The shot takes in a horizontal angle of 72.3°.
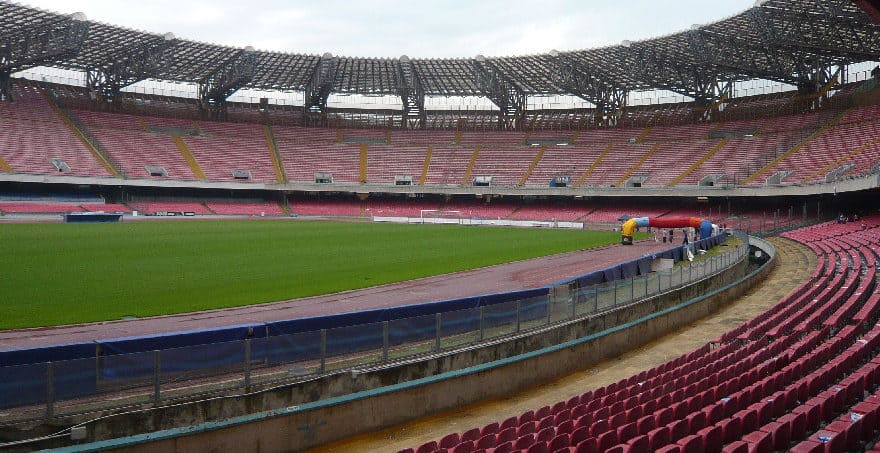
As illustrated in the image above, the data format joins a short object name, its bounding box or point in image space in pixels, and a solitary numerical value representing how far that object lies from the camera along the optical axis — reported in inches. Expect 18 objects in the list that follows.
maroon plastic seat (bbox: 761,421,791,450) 285.9
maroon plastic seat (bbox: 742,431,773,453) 272.8
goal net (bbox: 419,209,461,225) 2454.5
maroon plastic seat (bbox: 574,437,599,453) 278.5
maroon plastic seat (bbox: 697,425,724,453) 280.4
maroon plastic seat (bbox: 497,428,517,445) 314.3
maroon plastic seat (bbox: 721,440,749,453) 260.1
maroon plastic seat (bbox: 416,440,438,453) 295.1
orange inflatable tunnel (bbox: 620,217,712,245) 1412.4
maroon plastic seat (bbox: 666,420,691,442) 297.4
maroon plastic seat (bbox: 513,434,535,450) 294.4
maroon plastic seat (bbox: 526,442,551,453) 280.7
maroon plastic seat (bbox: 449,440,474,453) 289.9
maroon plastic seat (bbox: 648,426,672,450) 286.8
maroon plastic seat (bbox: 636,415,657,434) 310.3
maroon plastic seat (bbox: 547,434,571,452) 289.9
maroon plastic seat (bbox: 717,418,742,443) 292.8
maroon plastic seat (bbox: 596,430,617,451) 287.9
